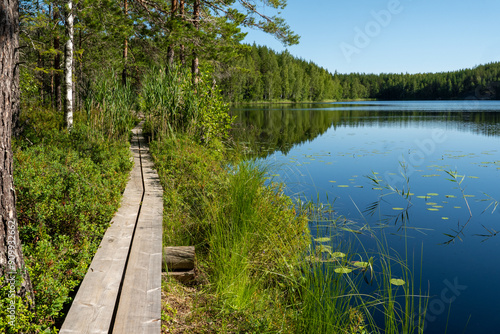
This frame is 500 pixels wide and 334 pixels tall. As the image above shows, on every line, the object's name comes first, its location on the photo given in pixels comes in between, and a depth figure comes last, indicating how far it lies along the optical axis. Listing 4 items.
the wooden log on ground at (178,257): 3.62
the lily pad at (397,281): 4.55
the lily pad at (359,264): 4.88
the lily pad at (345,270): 4.25
